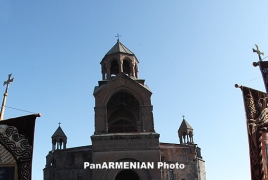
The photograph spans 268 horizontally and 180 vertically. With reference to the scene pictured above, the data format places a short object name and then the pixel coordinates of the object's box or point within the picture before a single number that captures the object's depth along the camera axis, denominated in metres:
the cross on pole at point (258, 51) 11.16
